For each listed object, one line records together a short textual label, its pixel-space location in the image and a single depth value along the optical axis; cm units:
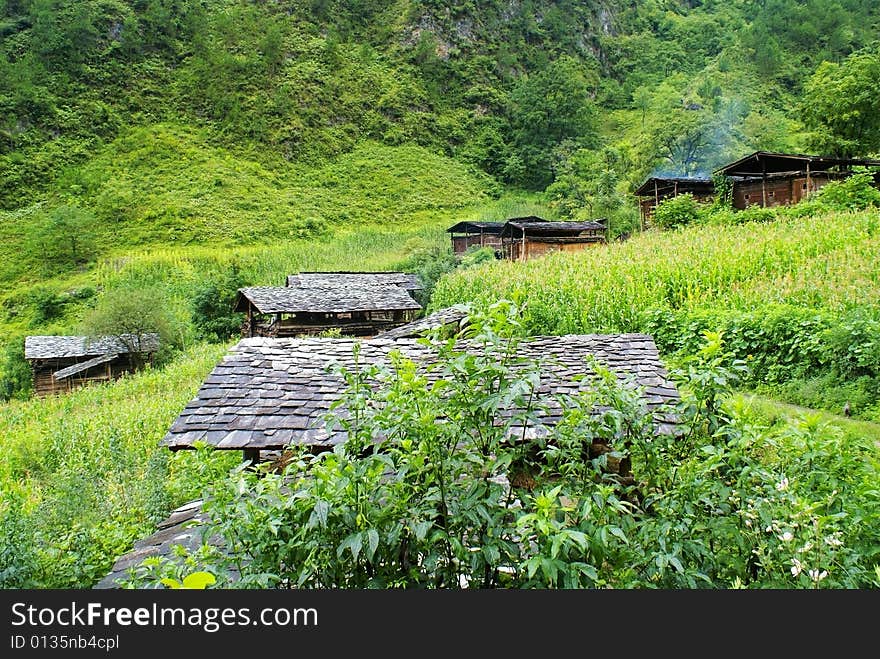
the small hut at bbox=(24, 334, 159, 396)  2253
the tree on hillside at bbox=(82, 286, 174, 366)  2380
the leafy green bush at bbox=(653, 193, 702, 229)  2491
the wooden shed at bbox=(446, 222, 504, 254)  3700
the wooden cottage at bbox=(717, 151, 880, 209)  2338
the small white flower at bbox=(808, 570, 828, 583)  214
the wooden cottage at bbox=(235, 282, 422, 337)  2084
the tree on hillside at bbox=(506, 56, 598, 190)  6081
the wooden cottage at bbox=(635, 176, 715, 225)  2797
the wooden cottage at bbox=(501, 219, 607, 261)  2795
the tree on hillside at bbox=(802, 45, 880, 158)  2697
